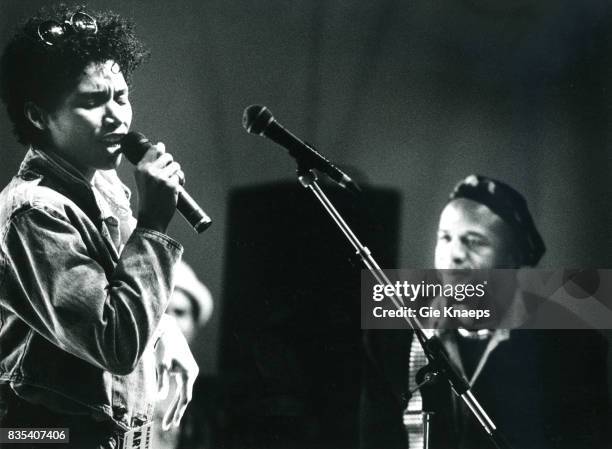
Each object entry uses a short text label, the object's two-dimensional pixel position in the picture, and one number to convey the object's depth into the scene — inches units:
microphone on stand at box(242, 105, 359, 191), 208.7
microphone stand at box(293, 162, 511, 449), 200.7
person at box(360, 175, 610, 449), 205.5
